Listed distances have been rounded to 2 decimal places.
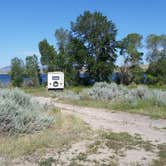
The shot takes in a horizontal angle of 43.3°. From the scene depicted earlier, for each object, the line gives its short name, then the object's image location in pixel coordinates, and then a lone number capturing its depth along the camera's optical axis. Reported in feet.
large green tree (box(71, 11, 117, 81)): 90.27
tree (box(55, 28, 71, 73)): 90.00
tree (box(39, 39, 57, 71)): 89.62
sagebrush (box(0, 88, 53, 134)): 16.84
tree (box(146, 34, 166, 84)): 102.37
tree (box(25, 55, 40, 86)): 93.36
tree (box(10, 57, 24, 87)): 92.22
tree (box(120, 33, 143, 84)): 99.89
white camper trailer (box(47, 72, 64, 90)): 51.88
